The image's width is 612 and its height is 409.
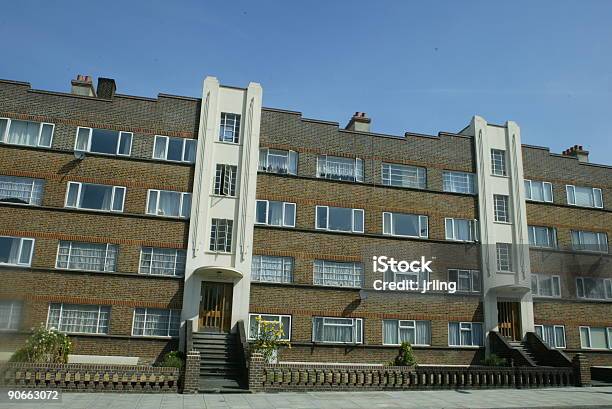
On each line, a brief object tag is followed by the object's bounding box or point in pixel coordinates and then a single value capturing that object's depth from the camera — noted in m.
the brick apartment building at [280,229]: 22.55
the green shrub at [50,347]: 17.37
